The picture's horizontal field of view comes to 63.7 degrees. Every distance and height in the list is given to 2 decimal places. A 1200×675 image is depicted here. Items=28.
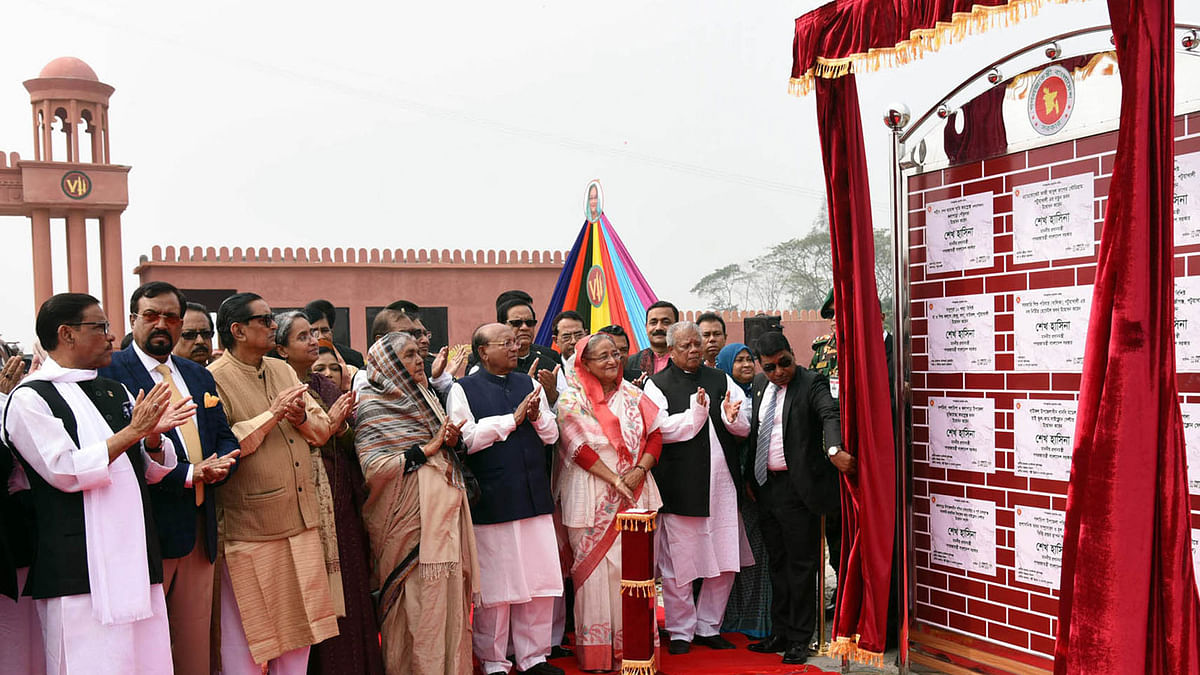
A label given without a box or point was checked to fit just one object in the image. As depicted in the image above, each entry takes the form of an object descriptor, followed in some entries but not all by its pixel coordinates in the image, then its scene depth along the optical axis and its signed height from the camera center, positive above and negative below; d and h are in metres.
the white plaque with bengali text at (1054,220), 3.75 +0.34
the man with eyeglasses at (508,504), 4.66 -0.89
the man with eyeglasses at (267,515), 3.79 -0.75
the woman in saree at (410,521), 4.32 -0.89
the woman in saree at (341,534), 4.10 -0.90
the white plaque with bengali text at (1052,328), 3.80 -0.09
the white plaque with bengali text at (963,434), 4.18 -0.56
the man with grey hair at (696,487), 5.22 -0.94
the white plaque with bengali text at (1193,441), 3.44 -0.50
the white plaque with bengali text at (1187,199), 3.42 +0.37
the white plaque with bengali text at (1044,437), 3.86 -0.54
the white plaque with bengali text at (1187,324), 3.43 -0.08
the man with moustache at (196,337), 4.93 -0.04
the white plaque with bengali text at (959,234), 4.14 +0.33
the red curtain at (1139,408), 3.03 -0.33
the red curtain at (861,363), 4.35 -0.24
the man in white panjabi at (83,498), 3.09 -0.54
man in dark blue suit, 3.62 -0.44
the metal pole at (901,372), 4.45 -0.29
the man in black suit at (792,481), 4.99 -0.89
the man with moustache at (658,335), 6.32 -0.12
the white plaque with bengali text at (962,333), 4.16 -0.11
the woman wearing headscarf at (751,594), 5.44 -1.59
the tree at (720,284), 41.03 +1.34
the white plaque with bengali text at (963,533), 4.21 -1.01
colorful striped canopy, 8.28 +0.31
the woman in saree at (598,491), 4.93 -0.88
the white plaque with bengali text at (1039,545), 3.93 -0.99
